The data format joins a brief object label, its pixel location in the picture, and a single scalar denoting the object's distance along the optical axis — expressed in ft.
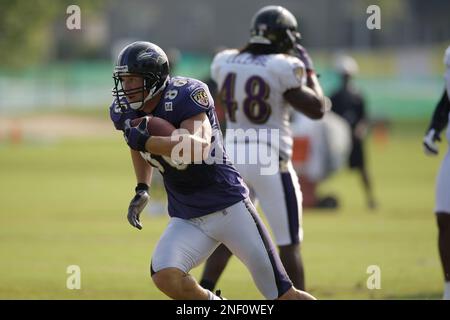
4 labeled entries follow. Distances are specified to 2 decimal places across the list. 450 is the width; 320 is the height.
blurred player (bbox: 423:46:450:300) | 51.62
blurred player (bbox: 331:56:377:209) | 114.01
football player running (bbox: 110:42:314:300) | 41.50
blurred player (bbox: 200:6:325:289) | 51.47
